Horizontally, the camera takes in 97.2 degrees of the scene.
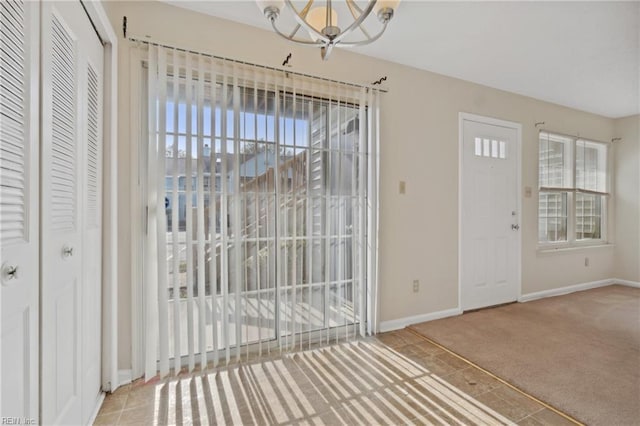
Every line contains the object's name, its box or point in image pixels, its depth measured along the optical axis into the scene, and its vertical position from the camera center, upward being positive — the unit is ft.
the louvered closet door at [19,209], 2.68 +0.02
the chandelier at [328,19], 3.95 +2.87
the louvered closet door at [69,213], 3.47 -0.03
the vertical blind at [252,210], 6.23 +0.05
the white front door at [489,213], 10.37 +0.00
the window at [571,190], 12.79 +1.12
